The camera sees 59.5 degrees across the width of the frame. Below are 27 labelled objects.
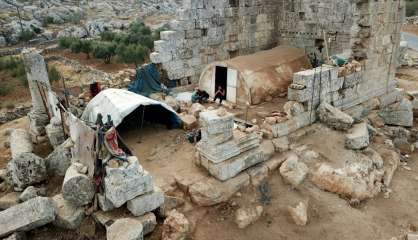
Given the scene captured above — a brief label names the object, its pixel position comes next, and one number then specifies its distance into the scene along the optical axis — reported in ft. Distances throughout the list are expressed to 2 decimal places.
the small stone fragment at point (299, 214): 23.74
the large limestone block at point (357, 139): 30.07
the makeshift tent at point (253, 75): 35.83
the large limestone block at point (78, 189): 22.18
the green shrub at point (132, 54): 89.66
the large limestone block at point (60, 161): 28.78
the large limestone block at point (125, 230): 19.65
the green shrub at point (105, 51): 93.99
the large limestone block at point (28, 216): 21.34
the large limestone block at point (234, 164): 25.21
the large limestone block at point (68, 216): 22.07
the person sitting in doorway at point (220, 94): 37.91
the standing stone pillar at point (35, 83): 34.88
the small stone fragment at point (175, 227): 21.33
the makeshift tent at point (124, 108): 30.12
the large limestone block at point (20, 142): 31.88
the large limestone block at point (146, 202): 21.65
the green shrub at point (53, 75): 73.72
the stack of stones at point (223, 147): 25.14
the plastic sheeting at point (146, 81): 39.11
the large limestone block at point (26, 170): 27.17
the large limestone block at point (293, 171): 26.76
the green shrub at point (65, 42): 105.50
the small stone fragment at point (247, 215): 23.31
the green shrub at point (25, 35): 120.88
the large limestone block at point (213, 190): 24.12
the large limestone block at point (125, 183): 21.07
